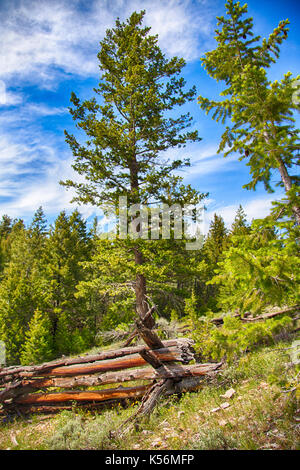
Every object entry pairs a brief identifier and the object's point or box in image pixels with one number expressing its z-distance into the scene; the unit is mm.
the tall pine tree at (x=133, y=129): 11164
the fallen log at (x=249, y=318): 9031
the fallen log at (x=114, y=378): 6355
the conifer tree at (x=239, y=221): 37734
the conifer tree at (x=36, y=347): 17203
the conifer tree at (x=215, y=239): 33438
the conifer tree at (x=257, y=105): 4395
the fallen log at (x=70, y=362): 6891
